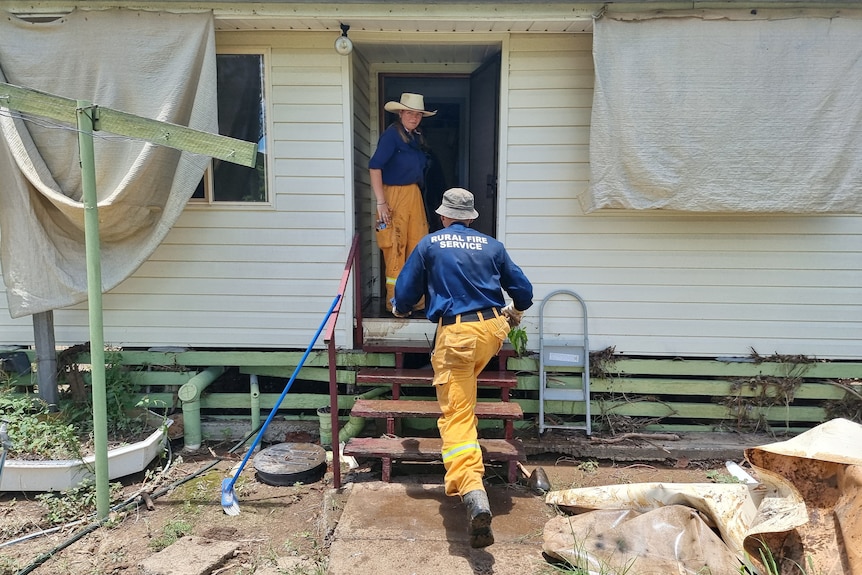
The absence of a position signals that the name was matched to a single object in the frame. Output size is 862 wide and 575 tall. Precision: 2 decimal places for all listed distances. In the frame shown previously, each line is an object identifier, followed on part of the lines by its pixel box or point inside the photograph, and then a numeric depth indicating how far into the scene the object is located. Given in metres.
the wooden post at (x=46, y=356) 4.29
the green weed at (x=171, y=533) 3.19
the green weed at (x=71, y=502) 3.51
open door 5.08
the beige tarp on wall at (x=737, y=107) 3.89
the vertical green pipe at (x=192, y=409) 4.36
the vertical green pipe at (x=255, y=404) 4.61
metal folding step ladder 4.43
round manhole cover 3.94
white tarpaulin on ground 2.43
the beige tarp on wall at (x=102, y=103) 3.94
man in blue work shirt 3.18
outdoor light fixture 4.19
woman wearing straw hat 4.66
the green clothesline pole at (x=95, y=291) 3.14
